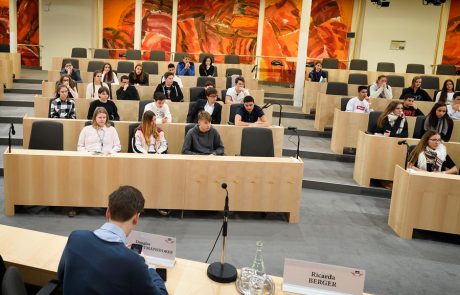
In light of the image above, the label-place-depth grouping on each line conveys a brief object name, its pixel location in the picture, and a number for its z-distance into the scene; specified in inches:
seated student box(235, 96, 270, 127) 269.1
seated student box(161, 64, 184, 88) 343.9
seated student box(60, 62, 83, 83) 350.0
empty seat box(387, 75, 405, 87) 423.5
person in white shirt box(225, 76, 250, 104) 318.3
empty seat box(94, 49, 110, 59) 473.4
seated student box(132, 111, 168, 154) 219.5
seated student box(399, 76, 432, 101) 359.9
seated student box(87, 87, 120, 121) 262.7
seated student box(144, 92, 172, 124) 263.7
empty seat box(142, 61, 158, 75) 418.6
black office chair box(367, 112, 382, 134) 278.8
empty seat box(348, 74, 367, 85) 418.6
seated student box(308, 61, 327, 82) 417.7
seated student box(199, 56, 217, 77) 411.2
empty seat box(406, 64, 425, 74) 485.1
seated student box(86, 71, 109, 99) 305.7
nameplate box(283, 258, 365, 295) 96.9
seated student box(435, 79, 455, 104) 360.8
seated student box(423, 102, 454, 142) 270.4
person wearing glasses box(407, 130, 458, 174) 215.5
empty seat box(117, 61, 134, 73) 411.2
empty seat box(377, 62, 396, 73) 486.1
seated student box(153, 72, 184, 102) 319.0
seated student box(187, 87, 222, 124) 278.5
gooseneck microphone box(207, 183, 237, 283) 100.7
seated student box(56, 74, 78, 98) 293.4
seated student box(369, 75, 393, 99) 354.3
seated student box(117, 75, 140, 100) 309.1
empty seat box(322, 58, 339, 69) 479.2
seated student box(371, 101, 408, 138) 263.3
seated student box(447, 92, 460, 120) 305.9
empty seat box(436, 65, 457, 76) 476.7
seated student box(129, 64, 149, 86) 351.6
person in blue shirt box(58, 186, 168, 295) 77.3
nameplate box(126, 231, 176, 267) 105.1
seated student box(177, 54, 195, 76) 407.1
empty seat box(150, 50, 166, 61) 472.1
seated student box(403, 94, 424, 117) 302.2
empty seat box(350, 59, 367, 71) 475.5
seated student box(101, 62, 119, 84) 337.4
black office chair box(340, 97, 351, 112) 324.2
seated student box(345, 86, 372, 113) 310.3
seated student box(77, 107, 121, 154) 215.8
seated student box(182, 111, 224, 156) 220.1
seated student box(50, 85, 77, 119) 261.1
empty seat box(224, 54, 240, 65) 483.5
